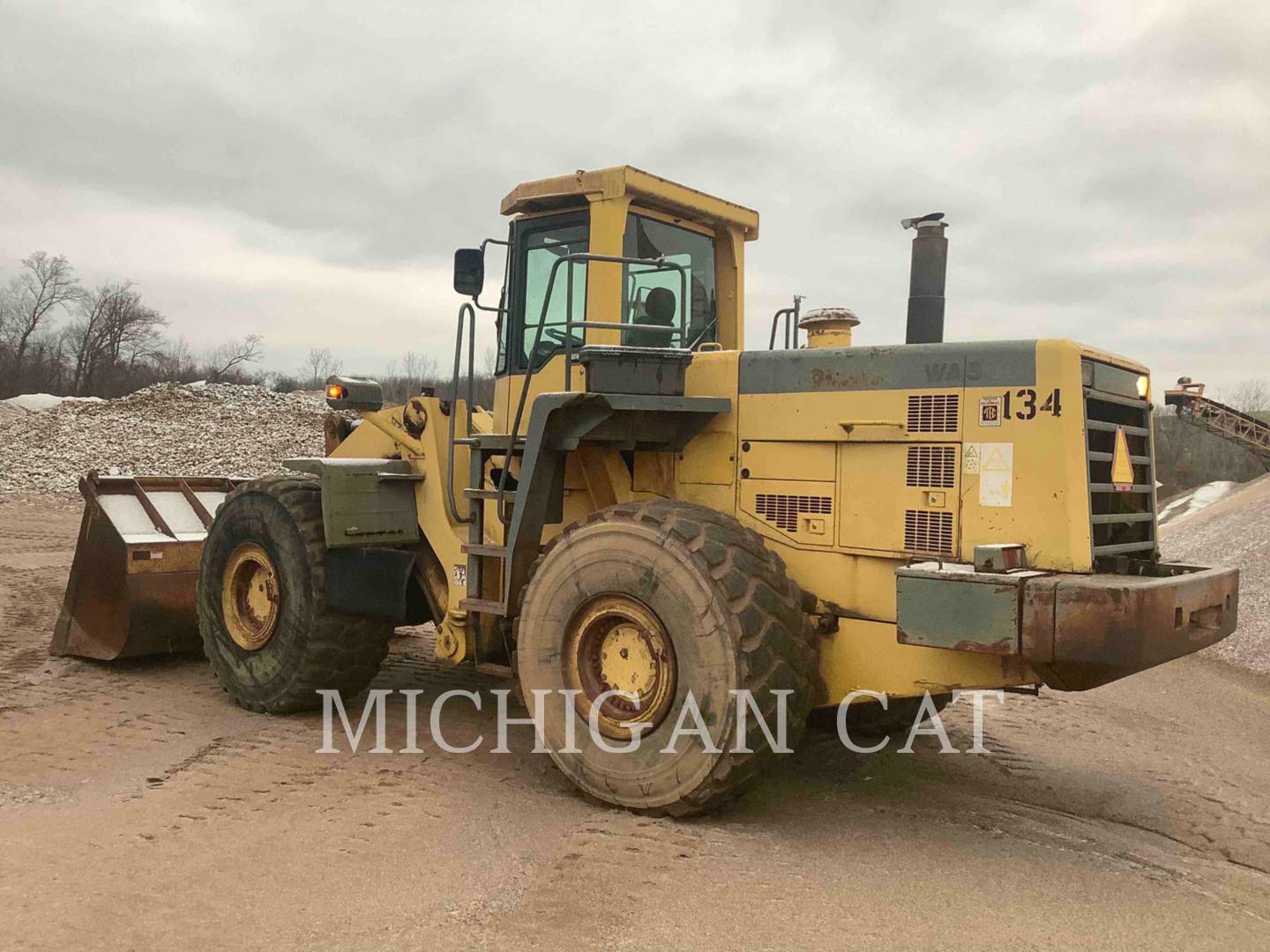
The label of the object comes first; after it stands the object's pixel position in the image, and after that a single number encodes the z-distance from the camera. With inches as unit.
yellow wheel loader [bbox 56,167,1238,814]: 164.9
